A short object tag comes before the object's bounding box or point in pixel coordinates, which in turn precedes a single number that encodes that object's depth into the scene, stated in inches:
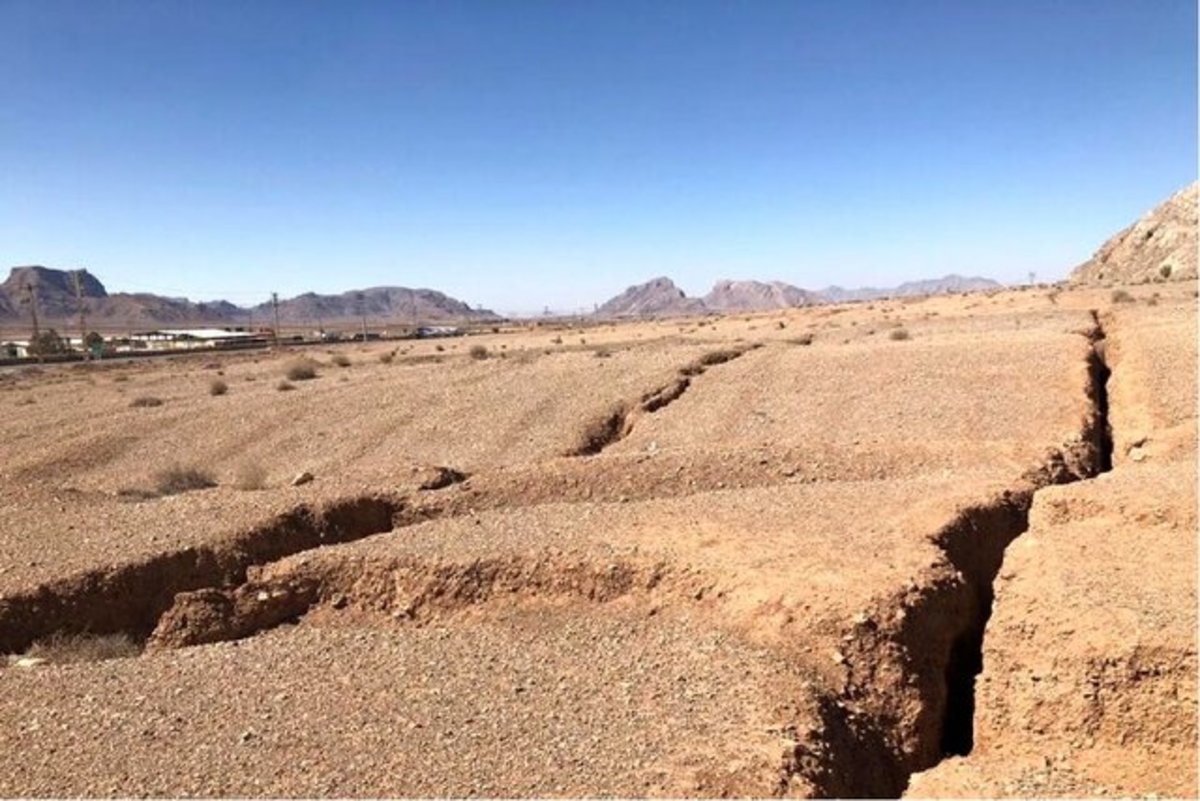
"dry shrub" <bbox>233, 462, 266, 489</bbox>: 660.4
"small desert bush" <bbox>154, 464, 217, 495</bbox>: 697.8
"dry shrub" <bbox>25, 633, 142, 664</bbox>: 351.6
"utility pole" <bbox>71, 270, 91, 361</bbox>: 2788.4
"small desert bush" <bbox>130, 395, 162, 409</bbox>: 1211.9
